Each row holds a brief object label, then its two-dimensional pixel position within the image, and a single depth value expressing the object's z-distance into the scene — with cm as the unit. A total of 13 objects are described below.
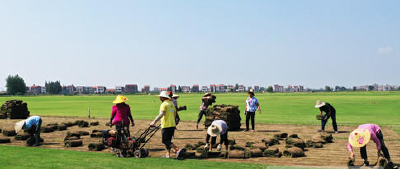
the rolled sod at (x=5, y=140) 1478
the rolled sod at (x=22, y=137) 1579
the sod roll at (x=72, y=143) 1359
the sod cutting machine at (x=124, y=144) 1103
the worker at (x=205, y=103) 1917
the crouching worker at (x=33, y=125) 1349
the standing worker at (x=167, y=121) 1080
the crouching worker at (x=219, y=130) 1120
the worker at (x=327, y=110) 1744
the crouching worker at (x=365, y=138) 835
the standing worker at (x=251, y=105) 1812
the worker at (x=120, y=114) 1230
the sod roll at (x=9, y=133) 1736
